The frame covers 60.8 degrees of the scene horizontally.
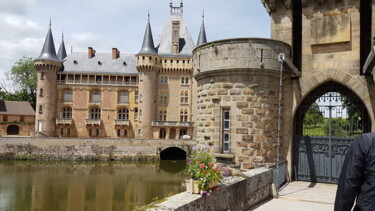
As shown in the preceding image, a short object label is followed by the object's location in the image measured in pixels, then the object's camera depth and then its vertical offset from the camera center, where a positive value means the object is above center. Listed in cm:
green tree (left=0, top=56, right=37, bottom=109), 5419 +586
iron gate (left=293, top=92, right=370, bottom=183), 963 -101
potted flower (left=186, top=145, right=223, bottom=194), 505 -91
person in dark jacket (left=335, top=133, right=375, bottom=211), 227 -42
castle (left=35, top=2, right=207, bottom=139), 4106 +345
